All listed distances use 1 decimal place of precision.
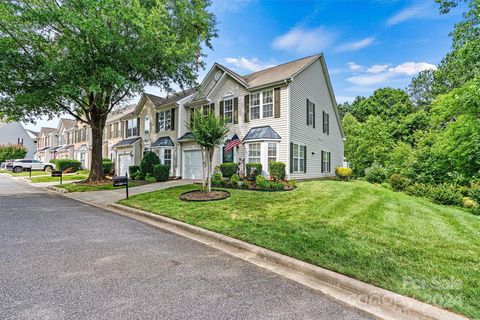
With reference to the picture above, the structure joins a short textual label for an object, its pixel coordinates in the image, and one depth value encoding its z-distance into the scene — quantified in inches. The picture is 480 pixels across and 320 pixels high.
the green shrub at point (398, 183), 618.1
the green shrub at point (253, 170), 529.0
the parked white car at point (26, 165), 1147.8
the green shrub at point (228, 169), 569.6
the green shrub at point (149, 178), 659.8
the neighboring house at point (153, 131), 751.1
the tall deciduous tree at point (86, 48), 435.8
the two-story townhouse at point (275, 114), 541.3
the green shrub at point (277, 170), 507.8
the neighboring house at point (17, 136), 1947.6
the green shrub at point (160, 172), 672.4
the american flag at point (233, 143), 583.5
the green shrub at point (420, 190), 530.6
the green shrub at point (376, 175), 835.4
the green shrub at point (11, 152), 1652.3
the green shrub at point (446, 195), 474.8
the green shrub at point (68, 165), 1106.9
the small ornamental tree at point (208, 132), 380.2
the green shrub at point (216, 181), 499.2
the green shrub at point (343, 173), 745.0
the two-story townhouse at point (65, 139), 1384.1
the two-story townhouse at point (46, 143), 1627.0
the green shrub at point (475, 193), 467.2
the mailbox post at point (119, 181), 388.7
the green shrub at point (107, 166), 973.7
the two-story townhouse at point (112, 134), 1015.0
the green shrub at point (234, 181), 481.7
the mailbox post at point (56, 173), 635.5
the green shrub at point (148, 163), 704.4
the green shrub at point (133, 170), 758.4
